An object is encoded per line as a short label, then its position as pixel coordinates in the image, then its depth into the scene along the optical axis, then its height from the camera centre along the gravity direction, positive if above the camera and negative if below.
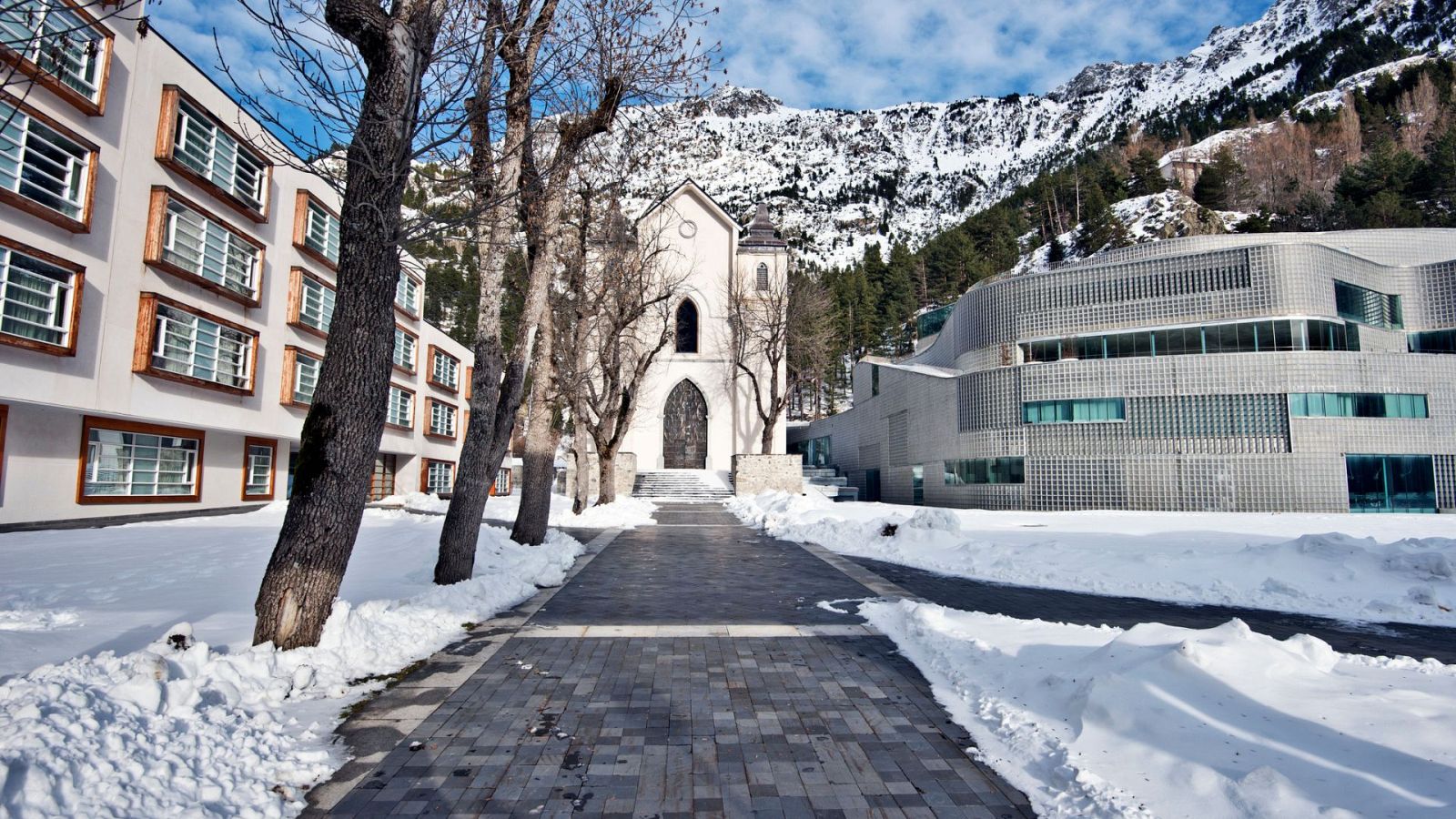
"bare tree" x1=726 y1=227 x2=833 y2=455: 34.62 +7.55
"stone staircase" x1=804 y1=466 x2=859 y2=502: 35.53 -0.31
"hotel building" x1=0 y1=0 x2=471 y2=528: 13.73 +4.24
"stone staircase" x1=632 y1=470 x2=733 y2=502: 32.38 -0.40
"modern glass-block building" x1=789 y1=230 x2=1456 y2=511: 24.31 +3.43
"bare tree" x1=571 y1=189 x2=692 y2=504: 17.19 +4.44
